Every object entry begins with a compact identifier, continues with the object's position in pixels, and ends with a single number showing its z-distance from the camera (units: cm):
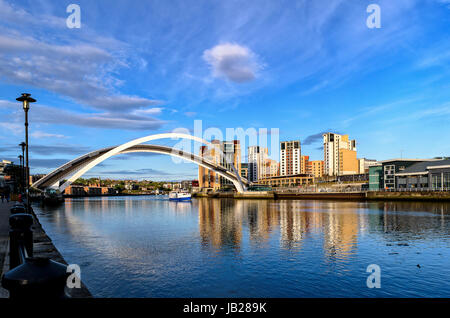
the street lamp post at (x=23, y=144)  3947
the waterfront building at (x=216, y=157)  18065
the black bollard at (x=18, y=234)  668
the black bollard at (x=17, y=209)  1260
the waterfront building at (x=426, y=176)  7544
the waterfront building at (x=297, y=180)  18312
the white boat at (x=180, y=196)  12006
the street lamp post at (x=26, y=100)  1912
